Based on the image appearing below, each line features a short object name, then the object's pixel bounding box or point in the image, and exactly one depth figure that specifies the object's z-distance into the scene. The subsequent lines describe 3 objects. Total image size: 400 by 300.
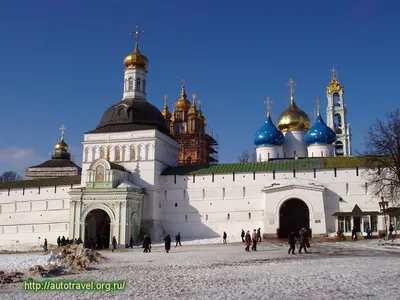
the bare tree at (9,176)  76.81
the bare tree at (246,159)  59.79
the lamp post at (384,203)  25.55
